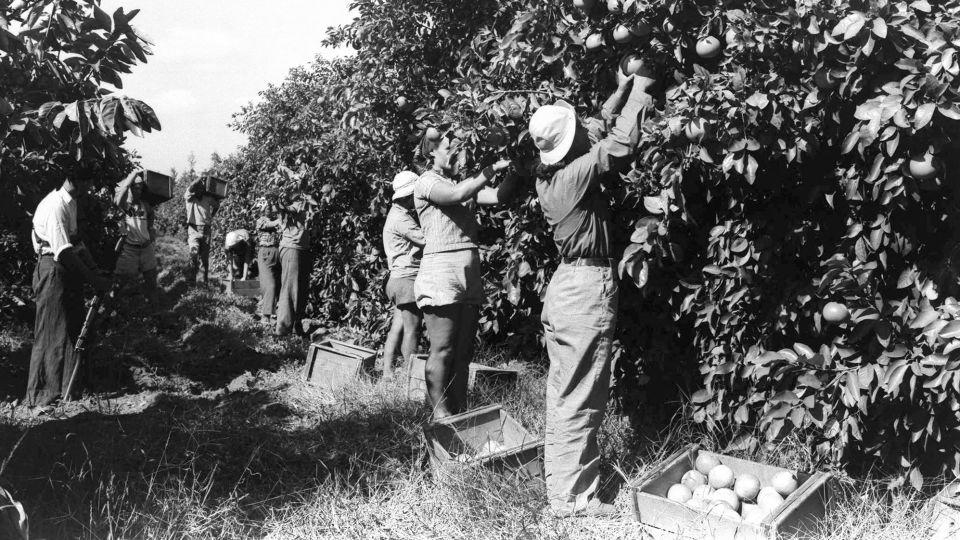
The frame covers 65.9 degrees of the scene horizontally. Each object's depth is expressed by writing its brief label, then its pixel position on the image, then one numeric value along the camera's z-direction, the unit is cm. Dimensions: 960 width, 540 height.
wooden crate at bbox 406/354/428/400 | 452
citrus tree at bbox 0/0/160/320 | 234
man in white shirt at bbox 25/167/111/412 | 457
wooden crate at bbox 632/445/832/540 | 254
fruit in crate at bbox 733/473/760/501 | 291
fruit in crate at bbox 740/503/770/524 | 273
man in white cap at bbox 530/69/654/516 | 291
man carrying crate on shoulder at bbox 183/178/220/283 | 1059
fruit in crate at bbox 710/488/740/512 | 284
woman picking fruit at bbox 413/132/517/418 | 368
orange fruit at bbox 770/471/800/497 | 282
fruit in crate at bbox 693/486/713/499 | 291
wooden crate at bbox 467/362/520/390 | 456
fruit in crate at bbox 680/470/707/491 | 304
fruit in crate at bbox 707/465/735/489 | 298
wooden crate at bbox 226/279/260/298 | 988
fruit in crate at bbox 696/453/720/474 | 309
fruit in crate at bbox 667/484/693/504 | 291
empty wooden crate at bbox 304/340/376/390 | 507
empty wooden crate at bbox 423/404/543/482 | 315
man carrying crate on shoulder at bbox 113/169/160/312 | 634
